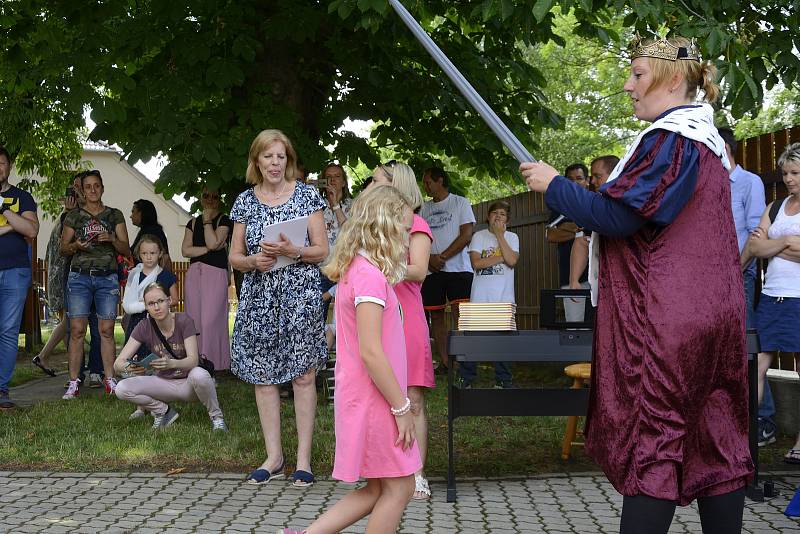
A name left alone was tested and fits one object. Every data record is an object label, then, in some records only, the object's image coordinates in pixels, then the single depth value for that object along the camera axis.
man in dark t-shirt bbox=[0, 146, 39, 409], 8.55
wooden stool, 6.48
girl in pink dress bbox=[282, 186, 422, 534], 3.73
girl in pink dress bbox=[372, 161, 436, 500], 5.47
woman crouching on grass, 7.62
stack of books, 5.80
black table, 5.65
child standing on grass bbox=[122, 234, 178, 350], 9.06
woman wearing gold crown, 3.01
